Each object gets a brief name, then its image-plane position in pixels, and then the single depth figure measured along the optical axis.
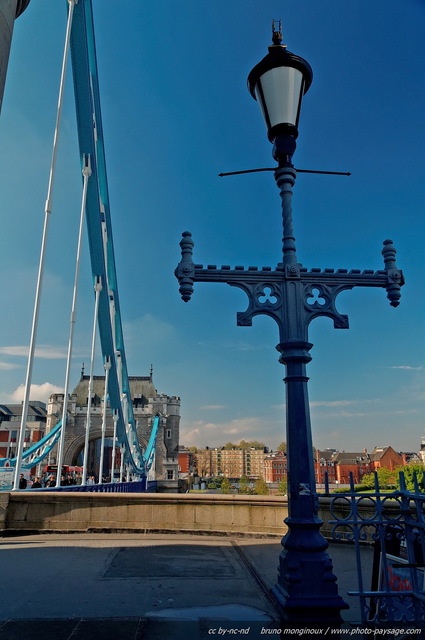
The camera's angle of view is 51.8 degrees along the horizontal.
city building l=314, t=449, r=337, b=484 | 85.81
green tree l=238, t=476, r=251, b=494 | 81.31
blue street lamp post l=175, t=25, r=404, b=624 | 2.70
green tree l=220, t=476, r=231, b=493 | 76.51
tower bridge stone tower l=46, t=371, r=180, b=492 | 54.28
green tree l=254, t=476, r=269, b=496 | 73.06
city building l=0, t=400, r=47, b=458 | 60.34
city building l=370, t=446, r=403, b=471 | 75.68
